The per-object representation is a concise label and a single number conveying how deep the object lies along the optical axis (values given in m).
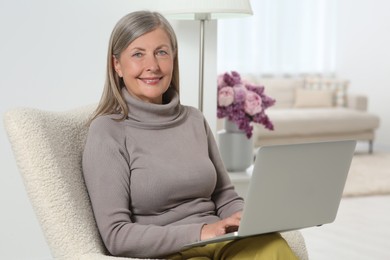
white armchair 2.34
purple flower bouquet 5.01
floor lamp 4.00
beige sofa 9.74
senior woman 2.36
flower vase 4.97
